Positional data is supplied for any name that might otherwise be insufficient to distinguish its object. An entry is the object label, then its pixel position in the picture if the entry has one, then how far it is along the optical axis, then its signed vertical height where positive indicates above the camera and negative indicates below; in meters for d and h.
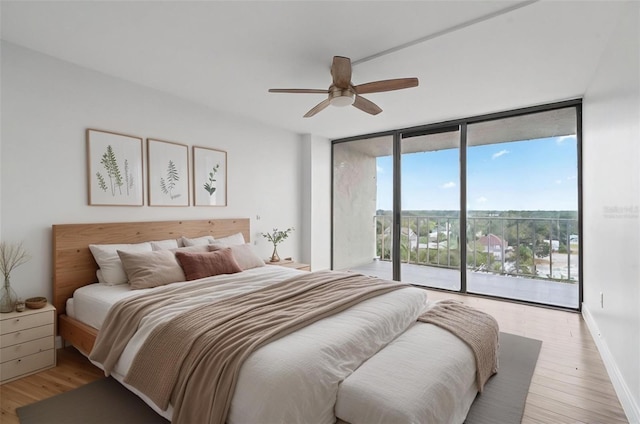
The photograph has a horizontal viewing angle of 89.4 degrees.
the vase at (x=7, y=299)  2.36 -0.63
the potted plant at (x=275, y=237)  4.71 -0.37
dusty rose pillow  2.97 -0.49
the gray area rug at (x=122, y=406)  1.89 -1.20
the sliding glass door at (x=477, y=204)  4.05 +0.12
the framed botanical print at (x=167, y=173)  3.45 +0.44
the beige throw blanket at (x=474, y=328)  2.06 -0.80
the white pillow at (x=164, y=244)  3.25 -0.32
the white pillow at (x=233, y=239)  3.86 -0.33
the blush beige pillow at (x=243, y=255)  3.48 -0.47
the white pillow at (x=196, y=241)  3.53 -0.31
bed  1.43 -0.78
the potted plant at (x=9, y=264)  2.37 -0.39
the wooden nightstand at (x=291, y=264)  4.48 -0.73
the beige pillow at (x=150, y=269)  2.70 -0.48
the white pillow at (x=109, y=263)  2.83 -0.45
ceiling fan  2.40 +0.98
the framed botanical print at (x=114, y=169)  3.00 +0.43
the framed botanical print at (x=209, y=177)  3.89 +0.45
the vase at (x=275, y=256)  4.65 -0.64
